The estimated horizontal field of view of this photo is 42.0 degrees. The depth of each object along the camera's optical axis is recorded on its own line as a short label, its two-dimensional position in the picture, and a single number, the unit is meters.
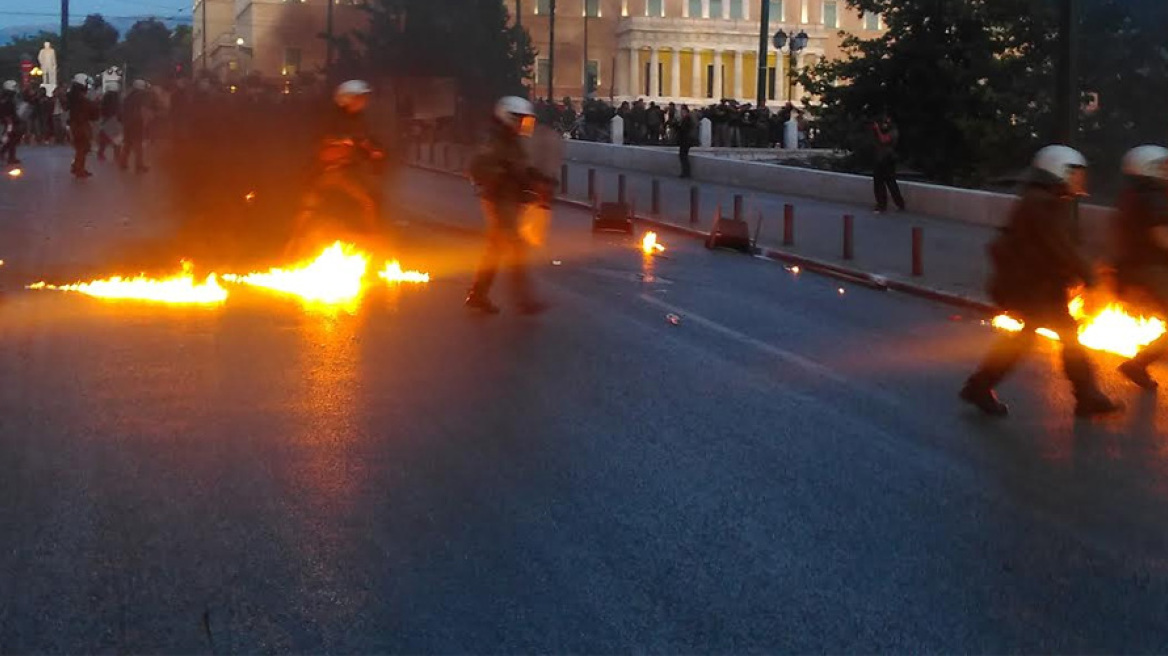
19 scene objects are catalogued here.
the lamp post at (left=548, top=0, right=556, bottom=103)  47.66
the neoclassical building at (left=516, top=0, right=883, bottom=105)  93.81
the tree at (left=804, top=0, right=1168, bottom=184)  28.36
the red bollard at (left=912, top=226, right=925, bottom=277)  17.36
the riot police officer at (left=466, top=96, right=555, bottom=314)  12.77
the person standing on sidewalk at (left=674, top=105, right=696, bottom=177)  34.12
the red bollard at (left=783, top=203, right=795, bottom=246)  20.89
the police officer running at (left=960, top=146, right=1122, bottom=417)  8.86
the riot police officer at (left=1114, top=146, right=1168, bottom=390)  9.82
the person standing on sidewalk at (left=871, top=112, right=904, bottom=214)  24.78
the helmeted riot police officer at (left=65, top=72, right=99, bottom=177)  28.03
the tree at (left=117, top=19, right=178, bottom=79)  42.86
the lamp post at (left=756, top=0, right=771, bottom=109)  38.39
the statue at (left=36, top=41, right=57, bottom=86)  58.72
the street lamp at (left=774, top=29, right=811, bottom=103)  42.20
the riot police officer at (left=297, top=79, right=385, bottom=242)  15.06
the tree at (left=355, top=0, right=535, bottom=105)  43.31
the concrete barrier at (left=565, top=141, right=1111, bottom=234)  24.02
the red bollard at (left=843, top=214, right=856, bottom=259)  19.20
